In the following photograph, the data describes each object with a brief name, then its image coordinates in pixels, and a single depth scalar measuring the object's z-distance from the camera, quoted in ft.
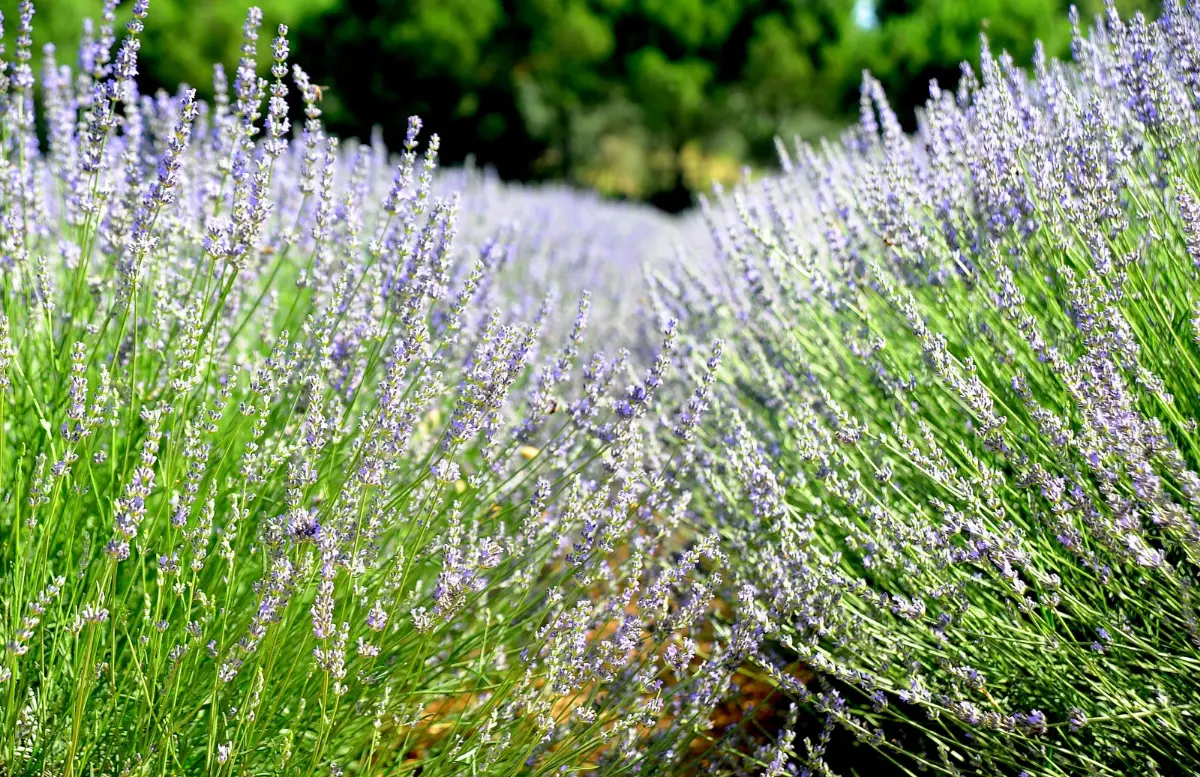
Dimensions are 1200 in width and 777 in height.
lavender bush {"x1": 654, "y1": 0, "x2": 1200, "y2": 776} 3.95
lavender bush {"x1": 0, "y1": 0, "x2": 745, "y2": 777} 3.87
